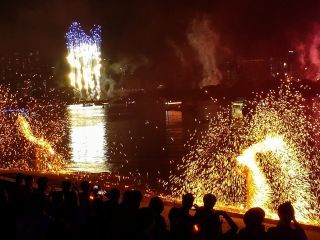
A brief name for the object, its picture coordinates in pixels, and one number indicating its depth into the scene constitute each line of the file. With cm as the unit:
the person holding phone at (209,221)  607
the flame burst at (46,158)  4148
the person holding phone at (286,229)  525
